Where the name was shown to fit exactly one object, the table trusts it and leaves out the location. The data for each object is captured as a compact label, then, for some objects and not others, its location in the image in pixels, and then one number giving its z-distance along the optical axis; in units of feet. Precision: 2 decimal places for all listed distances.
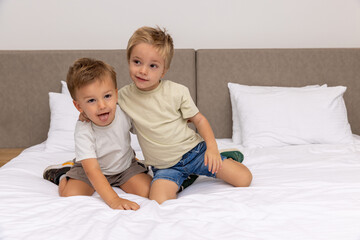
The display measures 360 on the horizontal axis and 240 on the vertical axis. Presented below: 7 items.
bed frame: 7.99
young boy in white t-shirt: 4.42
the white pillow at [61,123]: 7.02
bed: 3.44
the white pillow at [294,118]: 7.16
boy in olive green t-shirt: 4.64
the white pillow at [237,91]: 7.78
